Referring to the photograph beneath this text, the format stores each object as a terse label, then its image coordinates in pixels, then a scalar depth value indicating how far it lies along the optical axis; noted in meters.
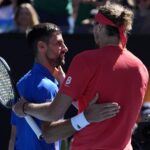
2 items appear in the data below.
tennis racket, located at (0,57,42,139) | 8.51
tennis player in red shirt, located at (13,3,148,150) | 7.12
